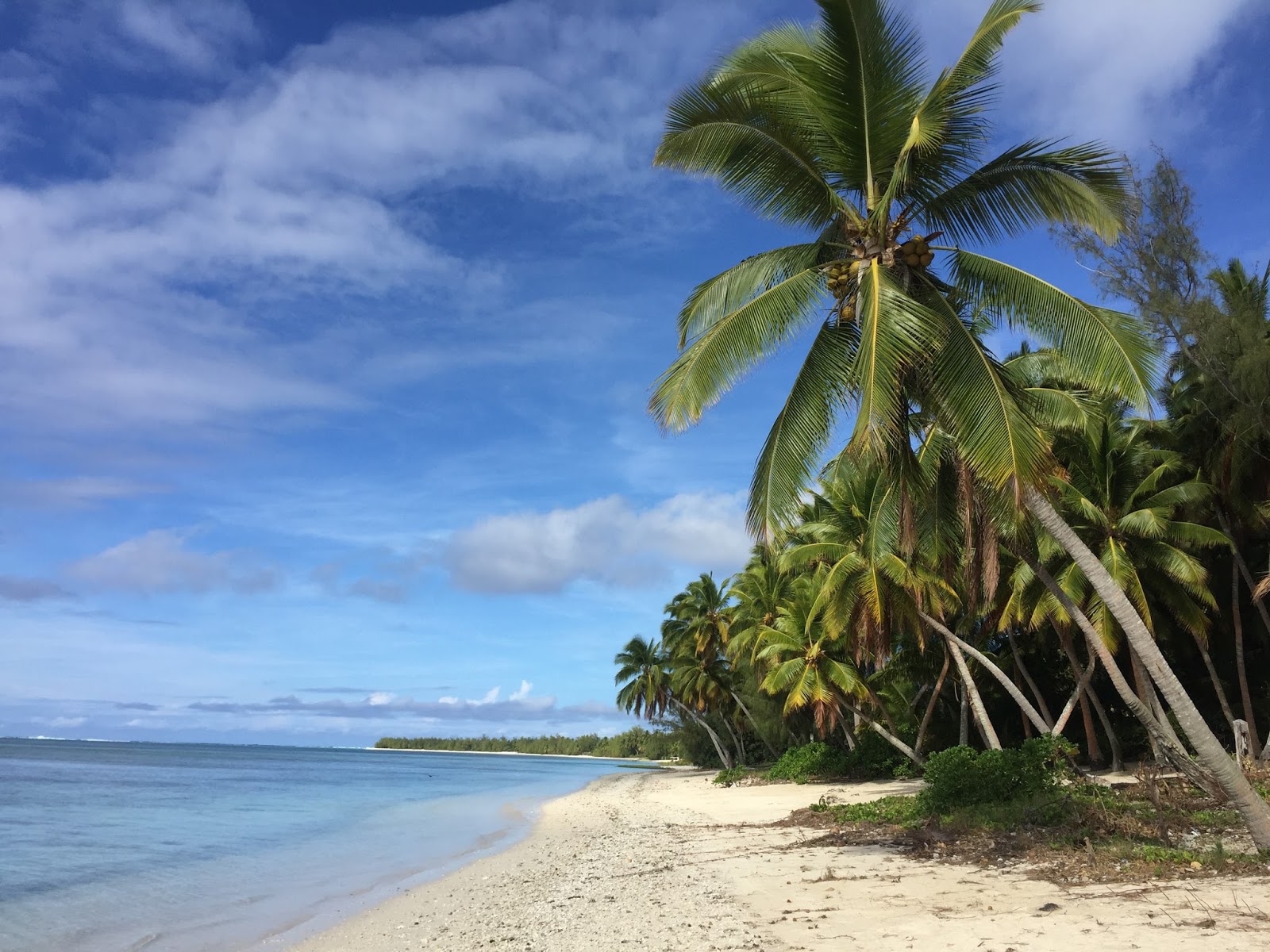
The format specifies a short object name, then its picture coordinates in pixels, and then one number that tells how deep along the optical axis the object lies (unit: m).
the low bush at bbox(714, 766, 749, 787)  33.78
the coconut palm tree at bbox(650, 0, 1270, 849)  8.14
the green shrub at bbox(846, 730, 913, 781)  27.03
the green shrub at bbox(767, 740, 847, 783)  28.79
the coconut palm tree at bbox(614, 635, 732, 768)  51.59
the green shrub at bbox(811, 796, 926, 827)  12.99
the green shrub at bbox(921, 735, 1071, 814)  11.45
